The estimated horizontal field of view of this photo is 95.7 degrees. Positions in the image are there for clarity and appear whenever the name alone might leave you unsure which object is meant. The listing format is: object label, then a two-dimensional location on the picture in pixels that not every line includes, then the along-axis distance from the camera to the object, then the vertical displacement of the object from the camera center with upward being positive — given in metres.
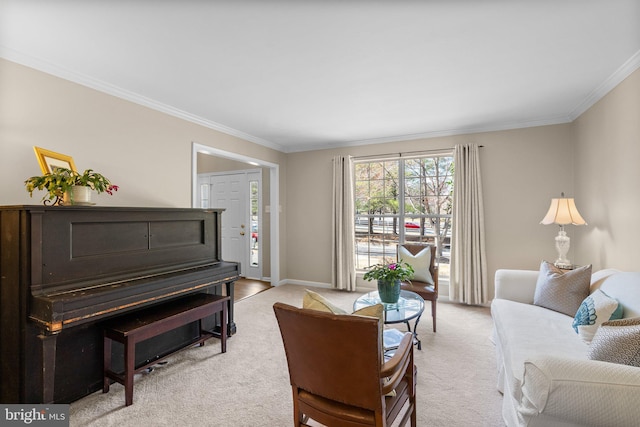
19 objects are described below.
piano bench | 1.99 -0.79
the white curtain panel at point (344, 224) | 4.78 -0.09
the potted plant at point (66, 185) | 1.99 +0.26
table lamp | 3.05 -0.03
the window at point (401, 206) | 4.37 +0.19
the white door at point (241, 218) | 5.55 +0.03
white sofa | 1.12 -0.76
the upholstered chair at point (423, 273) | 3.18 -0.67
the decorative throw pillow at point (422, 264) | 3.45 -0.56
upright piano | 1.74 -0.44
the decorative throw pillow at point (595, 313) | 1.77 -0.62
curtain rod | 4.23 +0.98
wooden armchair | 1.18 -0.67
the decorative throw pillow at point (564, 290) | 2.25 -0.59
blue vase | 2.62 -0.67
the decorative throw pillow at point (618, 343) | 1.28 -0.59
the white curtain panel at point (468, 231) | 3.96 -0.20
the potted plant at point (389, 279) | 2.62 -0.56
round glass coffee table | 2.36 -0.81
